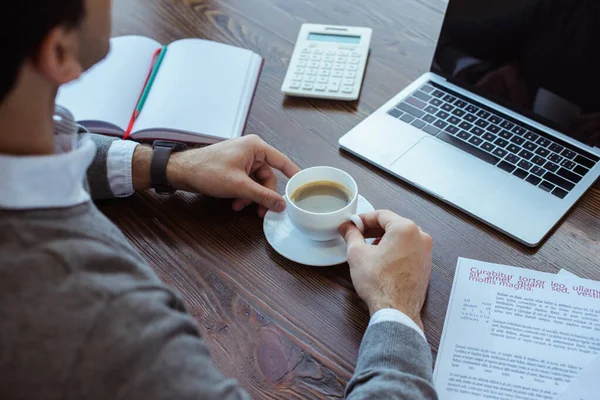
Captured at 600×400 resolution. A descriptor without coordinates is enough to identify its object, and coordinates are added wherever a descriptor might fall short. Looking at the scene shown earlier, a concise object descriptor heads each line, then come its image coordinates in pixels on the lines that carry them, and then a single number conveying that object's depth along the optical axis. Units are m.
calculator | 1.15
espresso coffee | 0.89
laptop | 0.93
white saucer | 0.86
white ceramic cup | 0.83
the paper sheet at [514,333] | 0.71
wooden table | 0.76
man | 0.54
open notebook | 1.06
